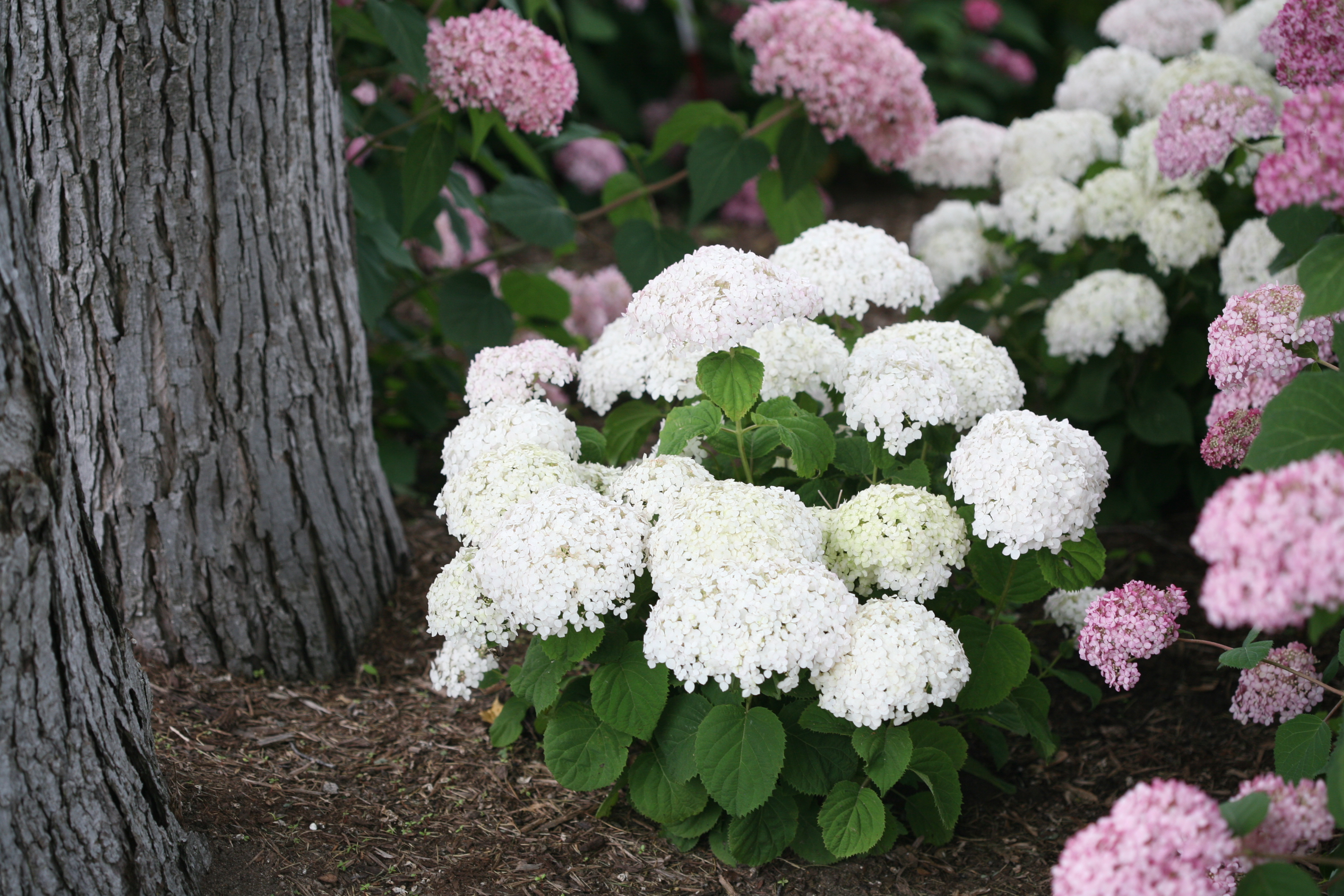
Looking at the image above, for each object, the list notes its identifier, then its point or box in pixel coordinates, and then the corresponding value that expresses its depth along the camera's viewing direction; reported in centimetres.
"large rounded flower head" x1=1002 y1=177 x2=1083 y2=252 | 331
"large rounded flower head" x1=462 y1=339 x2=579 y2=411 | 235
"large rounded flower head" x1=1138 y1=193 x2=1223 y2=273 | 315
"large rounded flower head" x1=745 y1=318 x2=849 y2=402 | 228
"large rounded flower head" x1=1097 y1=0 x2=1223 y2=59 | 389
